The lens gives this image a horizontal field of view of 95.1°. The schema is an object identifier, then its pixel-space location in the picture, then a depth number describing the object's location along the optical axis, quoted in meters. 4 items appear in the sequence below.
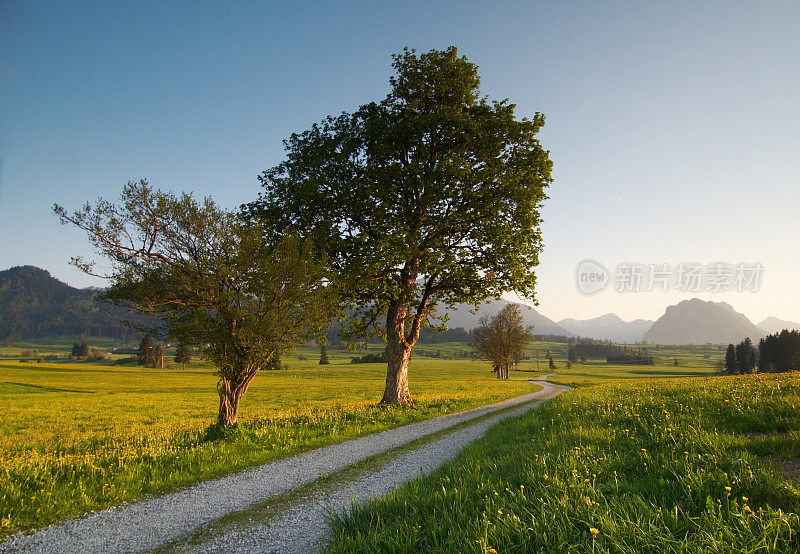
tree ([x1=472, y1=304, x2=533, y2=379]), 73.94
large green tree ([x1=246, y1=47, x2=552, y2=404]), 20.56
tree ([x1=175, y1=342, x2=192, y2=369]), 99.19
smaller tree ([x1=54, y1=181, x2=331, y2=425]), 14.36
